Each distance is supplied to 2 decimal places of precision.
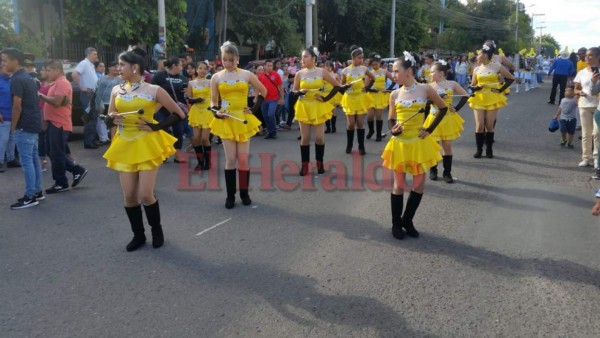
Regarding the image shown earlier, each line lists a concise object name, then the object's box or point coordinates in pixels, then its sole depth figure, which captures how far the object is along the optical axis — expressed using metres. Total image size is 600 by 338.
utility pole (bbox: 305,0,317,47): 27.19
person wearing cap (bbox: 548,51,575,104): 19.50
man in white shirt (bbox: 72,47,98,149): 12.55
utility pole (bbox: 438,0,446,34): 67.59
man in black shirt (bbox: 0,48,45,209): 7.56
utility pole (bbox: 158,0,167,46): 19.75
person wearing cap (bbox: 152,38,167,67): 18.88
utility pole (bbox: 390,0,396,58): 42.38
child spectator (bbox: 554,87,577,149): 11.73
